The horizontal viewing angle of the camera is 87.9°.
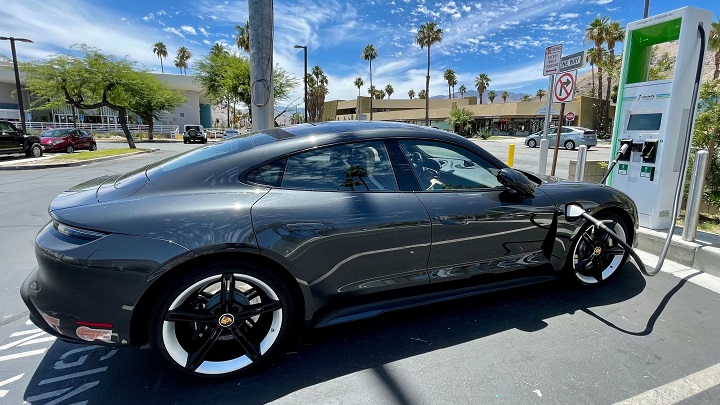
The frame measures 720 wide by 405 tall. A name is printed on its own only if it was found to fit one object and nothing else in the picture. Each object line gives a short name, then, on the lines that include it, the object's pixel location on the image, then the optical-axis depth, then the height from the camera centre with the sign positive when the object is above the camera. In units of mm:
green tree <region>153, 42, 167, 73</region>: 71938 +15256
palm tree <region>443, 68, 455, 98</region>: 63531 +10086
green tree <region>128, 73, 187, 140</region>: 22984 +2165
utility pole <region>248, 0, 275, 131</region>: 5035 +1026
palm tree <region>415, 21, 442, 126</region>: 44312 +11618
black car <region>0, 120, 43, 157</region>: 14109 -597
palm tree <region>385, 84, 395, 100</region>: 86594 +10127
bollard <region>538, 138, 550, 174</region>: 6602 -335
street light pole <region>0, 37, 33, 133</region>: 19784 +3606
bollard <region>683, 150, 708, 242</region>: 3754 -584
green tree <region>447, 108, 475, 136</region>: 43031 +1764
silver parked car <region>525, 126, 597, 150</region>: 21375 +36
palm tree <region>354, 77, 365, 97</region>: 81225 +10999
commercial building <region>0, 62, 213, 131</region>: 36562 +1976
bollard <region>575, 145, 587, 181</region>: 5496 -349
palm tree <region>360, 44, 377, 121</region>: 59312 +12638
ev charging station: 4242 +315
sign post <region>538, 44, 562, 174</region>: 6371 +1231
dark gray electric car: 1919 -620
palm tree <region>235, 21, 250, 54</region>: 40531 +10140
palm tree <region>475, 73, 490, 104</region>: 68938 +9701
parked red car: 18453 -627
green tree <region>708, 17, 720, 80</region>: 25819 +7243
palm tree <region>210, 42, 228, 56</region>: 51281 +11339
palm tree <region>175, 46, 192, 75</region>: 69250 +13568
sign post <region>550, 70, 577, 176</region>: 6340 +867
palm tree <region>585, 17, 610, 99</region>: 35406 +10023
